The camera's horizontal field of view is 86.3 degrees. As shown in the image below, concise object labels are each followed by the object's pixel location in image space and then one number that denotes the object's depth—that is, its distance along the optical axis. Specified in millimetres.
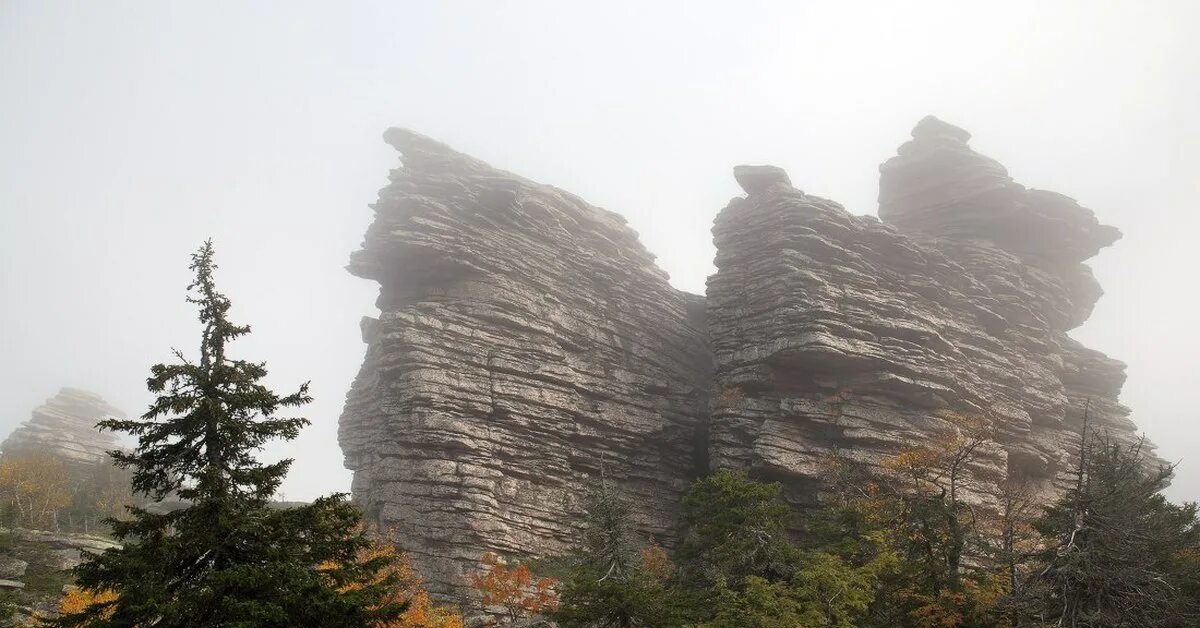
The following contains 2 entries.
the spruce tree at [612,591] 19906
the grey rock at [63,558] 33094
